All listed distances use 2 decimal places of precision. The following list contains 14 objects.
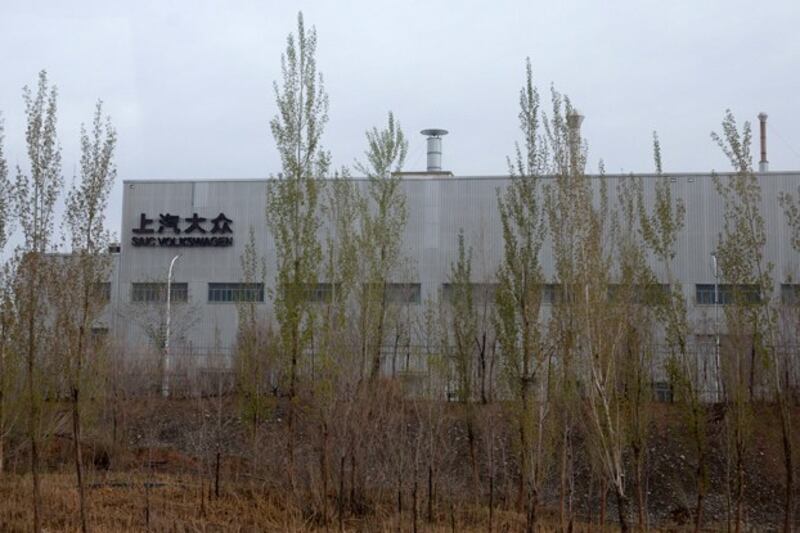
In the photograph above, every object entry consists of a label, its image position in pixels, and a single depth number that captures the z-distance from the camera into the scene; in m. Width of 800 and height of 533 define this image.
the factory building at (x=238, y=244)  30.62
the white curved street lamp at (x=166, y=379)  28.66
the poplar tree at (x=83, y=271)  15.02
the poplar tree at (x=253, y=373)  19.05
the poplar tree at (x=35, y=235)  14.94
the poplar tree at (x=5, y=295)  15.17
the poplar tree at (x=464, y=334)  23.19
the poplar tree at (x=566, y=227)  16.41
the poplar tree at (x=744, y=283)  17.61
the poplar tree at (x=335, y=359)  17.11
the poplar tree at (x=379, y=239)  19.98
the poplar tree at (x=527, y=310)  16.34
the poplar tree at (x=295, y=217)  17.31
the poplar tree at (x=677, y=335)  17.84
